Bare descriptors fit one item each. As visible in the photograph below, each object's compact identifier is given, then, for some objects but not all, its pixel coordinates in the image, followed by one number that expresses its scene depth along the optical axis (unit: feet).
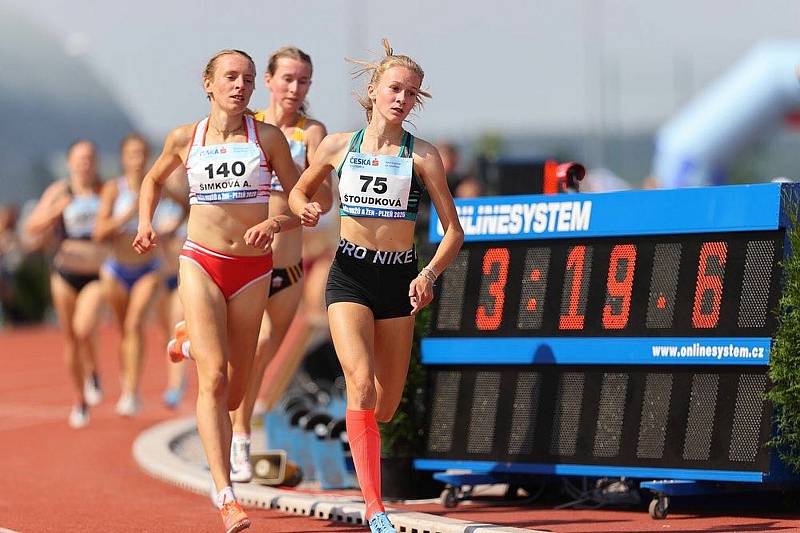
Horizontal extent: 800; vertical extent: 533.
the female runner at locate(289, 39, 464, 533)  54.80
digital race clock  59.36
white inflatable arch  224.53
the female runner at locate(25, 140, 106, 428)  103.60
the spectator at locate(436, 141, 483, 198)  101.71
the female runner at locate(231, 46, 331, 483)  67.46
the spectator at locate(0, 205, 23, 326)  230.68
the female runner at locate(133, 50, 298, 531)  58.23
